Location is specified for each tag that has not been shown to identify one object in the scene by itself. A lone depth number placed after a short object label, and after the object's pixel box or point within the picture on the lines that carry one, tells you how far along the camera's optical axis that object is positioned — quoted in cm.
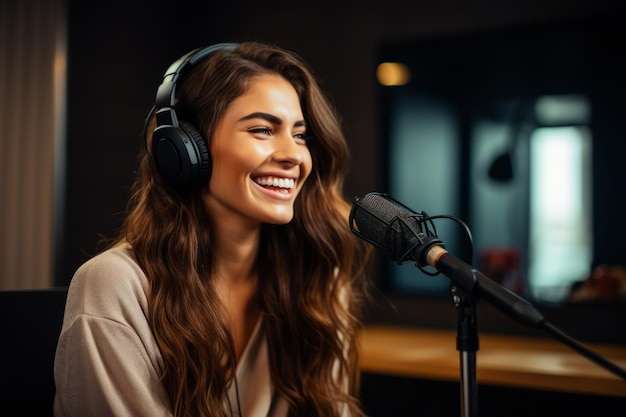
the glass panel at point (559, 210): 265
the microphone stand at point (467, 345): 96
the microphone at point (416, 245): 89
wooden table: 220
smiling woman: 128
